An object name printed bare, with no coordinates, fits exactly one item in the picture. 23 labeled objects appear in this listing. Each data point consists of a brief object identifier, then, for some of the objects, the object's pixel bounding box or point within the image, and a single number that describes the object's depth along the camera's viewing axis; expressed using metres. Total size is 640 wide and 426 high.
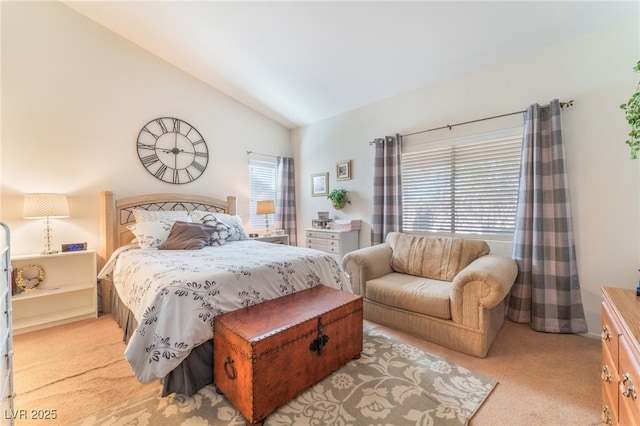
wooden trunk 1.42
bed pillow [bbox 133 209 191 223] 3.11
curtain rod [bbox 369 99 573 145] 2.40
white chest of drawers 3.77
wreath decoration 2.62
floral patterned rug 1.47
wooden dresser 0.95
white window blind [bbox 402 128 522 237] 2.76
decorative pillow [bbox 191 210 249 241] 3.32
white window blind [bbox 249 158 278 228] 4.55
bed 1.55
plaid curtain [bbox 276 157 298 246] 4.78
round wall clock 3.48
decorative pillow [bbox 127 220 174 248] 2.84
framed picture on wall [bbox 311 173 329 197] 4.43
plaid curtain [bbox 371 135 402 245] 3.48
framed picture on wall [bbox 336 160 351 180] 4.10
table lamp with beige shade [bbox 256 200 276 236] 4.19
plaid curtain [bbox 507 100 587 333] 2.37
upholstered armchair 2.04
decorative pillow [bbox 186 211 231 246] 3.04
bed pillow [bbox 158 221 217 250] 2.74
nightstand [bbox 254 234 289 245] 4.10
